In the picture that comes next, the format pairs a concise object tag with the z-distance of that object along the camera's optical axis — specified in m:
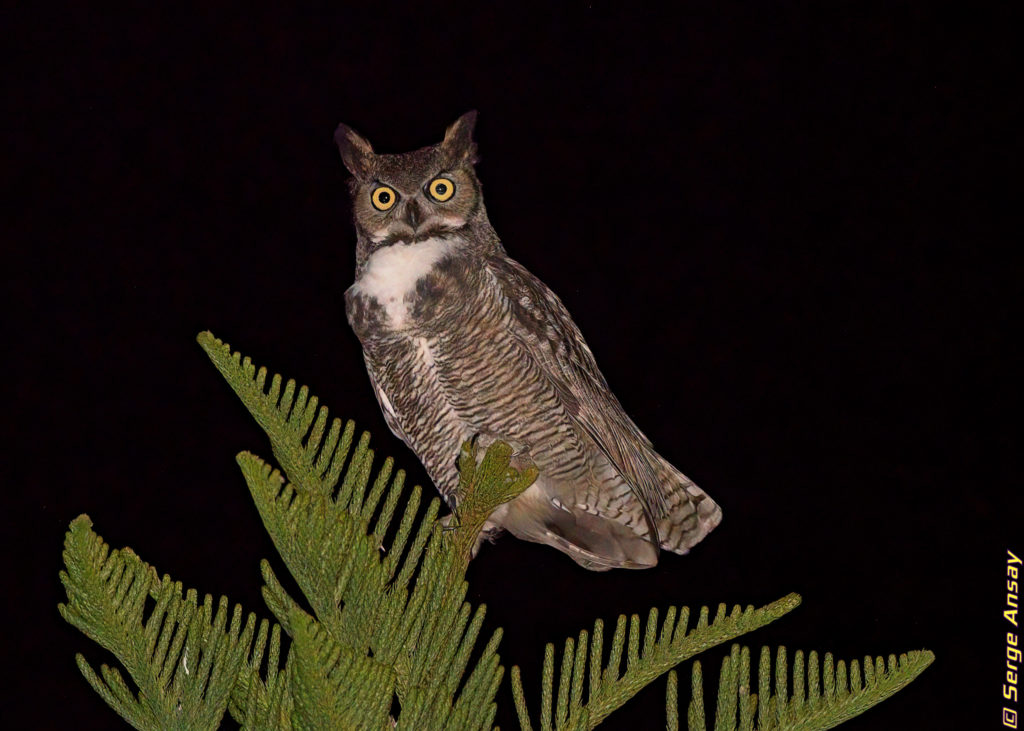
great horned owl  11.99
